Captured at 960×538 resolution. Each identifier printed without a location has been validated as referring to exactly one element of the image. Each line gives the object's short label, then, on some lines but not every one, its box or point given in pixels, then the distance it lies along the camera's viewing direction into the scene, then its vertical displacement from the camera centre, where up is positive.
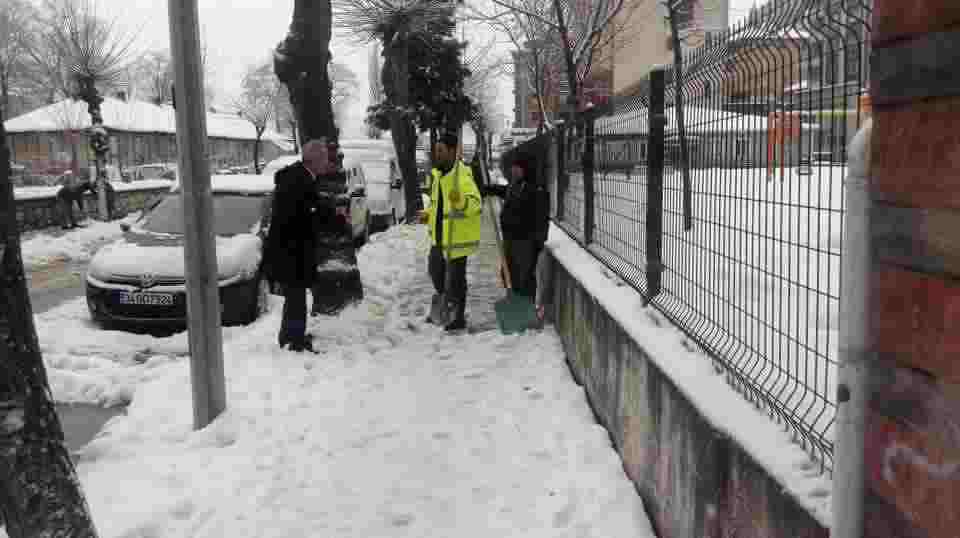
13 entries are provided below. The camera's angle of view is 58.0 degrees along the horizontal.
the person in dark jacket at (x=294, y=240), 7.34 -0.59
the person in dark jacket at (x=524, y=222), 8.83 -0.60
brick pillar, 1.42 -0.22
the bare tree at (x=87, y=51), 28.88 +4.48
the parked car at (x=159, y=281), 8.56 -1.06
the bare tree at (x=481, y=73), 37.49 +5.01
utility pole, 5.42 -0.31
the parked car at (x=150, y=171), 54.44 +0.29
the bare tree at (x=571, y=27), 17.58 +3.70
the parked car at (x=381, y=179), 21.19 -0.28
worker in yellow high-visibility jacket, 8.45 -0.56
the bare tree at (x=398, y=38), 24.17 +3.84
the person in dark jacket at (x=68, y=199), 23.92 -0.58
